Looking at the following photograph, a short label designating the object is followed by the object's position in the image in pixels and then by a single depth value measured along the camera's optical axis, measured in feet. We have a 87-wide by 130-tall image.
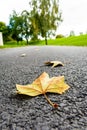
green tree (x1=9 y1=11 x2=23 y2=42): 64.43
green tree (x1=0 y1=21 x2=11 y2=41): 71.53
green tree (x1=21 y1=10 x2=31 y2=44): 63.22
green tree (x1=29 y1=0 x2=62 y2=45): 41.36
